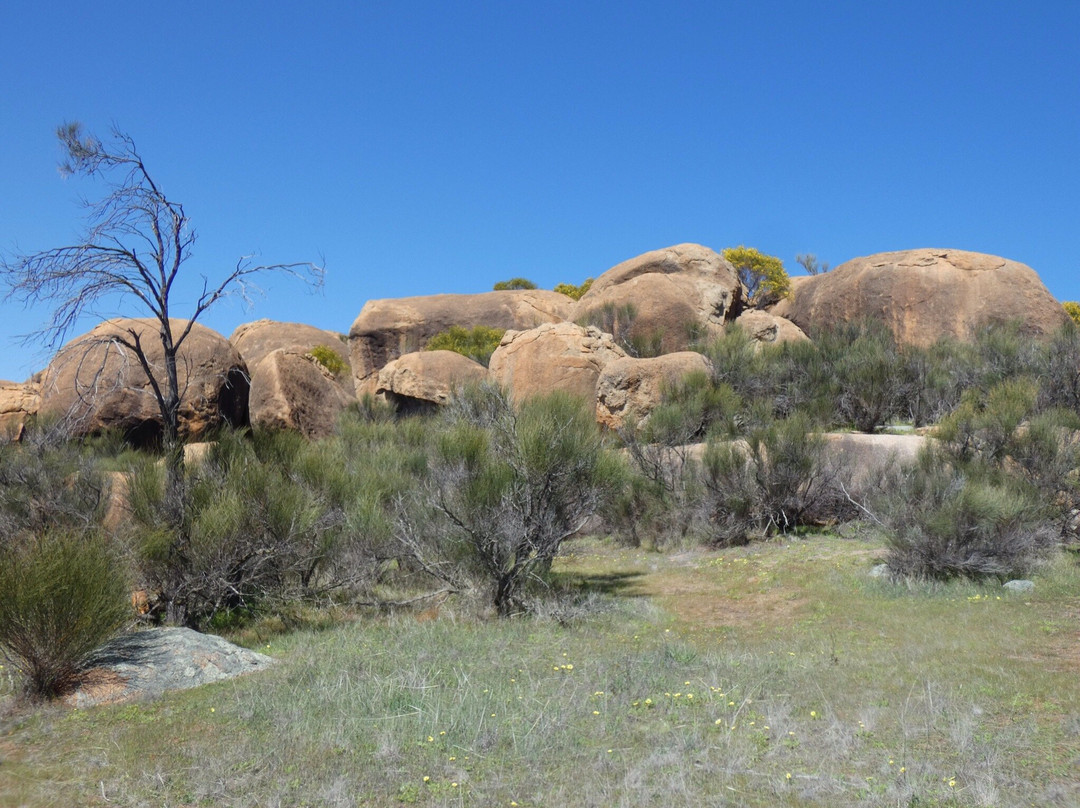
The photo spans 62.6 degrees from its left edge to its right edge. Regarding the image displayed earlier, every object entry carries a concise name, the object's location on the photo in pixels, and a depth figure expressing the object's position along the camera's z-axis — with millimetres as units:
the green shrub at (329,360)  30344
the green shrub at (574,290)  40400
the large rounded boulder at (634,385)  18578
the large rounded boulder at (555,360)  20312
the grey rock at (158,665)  6617
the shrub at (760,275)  32562
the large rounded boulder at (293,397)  20938
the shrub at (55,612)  6344
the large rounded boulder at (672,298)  24594
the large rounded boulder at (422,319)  30188
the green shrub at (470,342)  26211
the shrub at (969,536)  10820
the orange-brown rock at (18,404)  19455
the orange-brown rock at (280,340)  31047
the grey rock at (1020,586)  10180
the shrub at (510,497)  10039
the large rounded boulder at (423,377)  23172
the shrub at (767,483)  14633
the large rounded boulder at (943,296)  23266
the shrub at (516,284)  46469
